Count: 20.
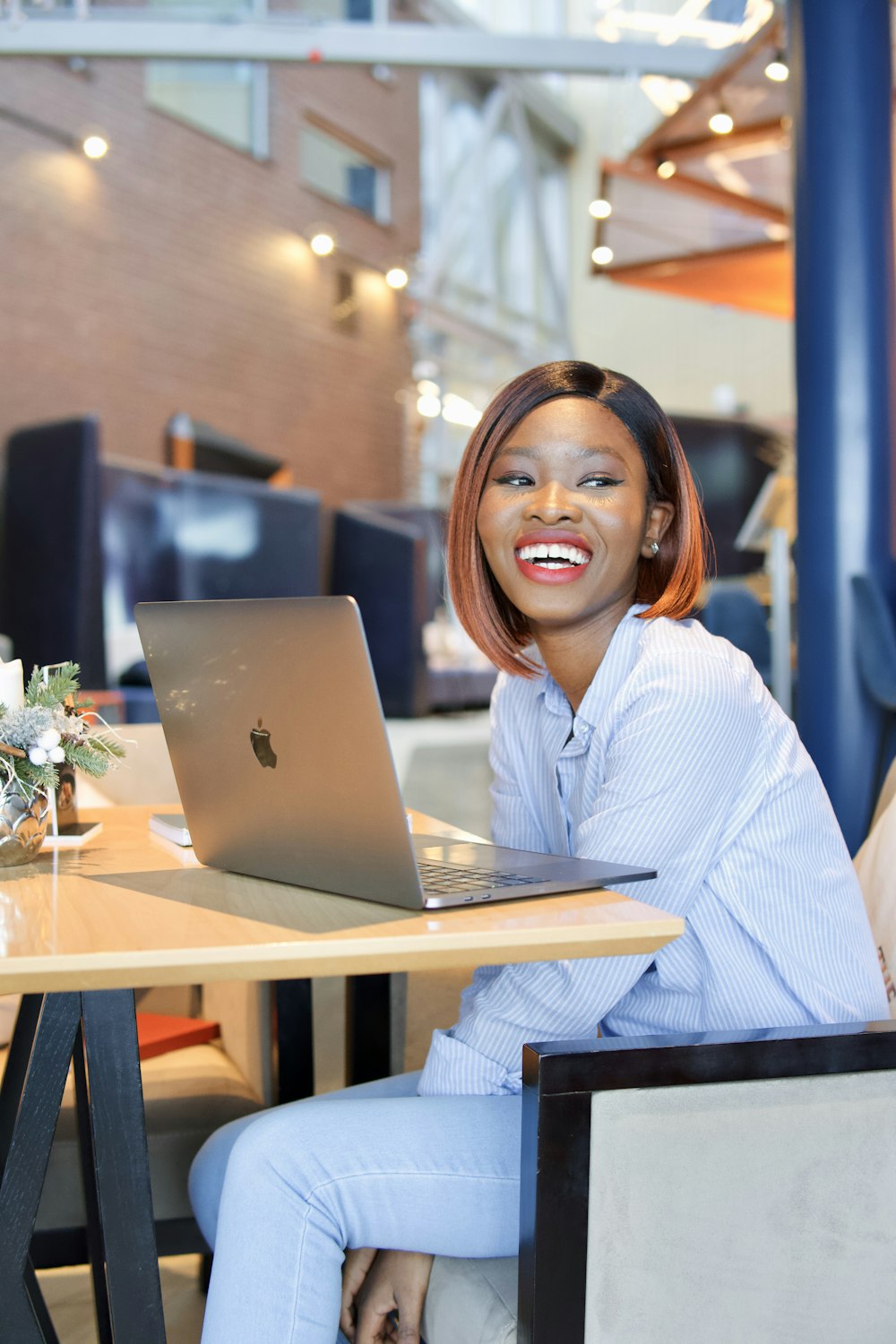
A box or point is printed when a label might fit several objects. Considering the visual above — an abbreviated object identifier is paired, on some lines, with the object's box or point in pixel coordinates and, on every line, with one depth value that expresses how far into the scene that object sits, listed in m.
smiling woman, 1.00
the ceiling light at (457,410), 11.31
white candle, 1.24
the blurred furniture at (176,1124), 1.54
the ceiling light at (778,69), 4.25
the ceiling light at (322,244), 9.27
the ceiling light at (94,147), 7.18
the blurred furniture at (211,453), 7.96
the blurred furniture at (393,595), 7.89
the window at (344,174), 9.39
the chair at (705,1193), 0.90
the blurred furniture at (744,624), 4.35
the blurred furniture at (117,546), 5.86
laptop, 0.93
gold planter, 1.19
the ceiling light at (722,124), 4.94
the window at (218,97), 7.96
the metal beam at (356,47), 5.55
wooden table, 0.83
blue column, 3.21
